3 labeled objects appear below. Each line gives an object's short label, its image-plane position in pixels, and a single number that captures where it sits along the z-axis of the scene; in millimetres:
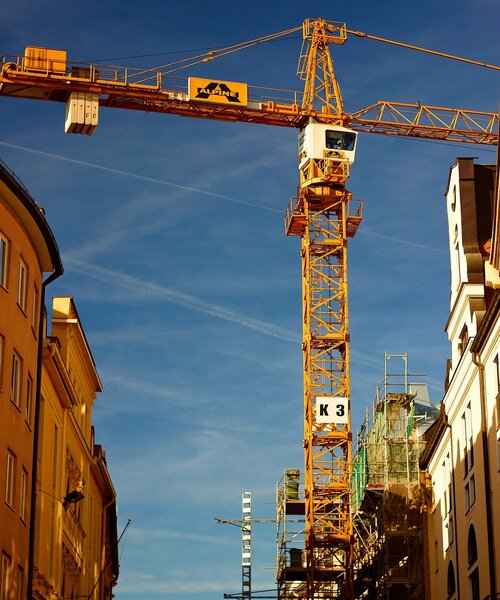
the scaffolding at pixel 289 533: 83312
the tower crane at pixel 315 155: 83250
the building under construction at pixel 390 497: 61312
